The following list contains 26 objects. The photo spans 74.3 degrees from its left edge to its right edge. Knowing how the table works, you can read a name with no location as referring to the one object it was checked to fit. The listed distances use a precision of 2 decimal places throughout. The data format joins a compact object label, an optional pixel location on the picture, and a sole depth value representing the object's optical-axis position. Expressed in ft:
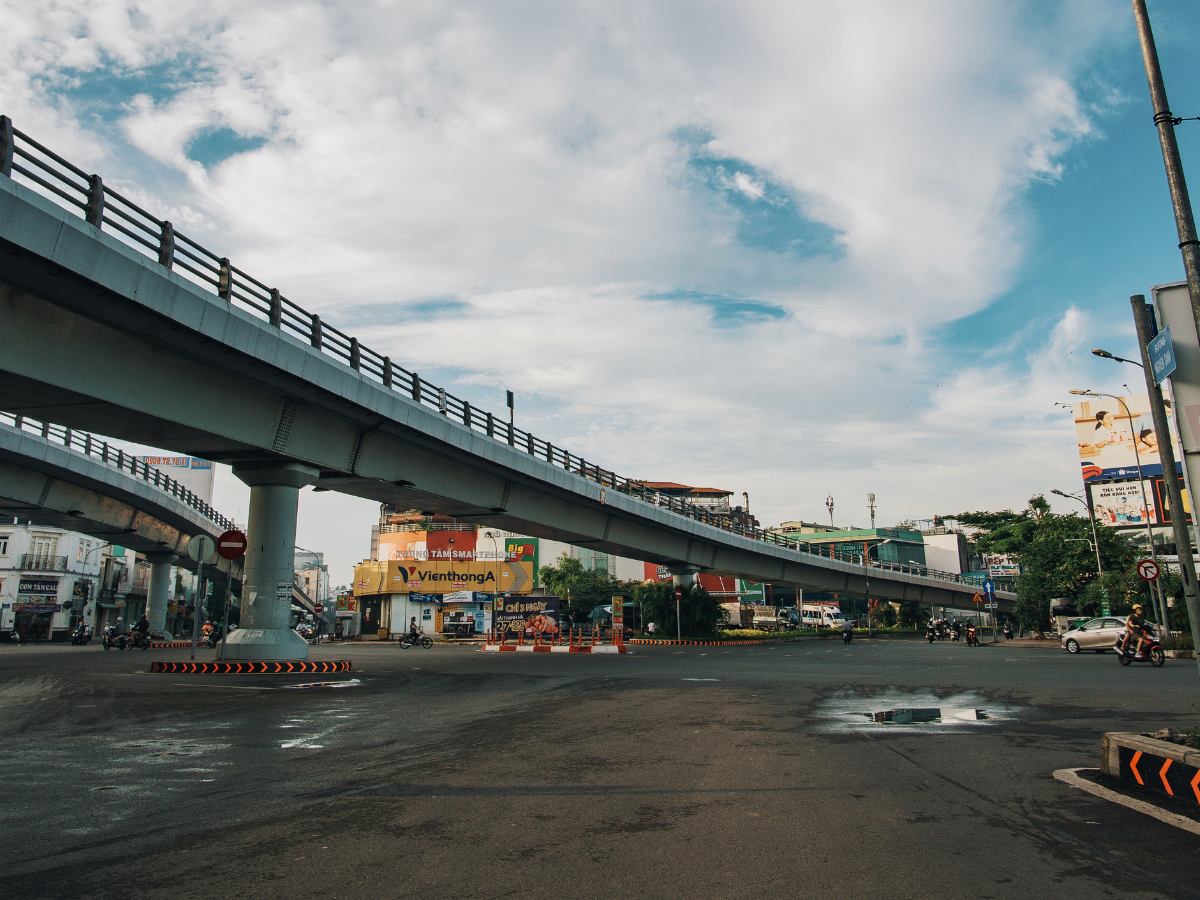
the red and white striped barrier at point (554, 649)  113.70
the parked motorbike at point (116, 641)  126.00
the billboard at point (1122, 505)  209.36
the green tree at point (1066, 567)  151.06
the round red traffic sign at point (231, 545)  59.36
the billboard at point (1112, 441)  212.23
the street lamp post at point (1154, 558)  83.87
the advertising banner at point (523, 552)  279.34
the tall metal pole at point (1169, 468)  26.60
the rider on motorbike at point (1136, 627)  66.59
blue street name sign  25.16
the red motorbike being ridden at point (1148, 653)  66.69
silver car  94.73
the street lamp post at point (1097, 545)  141.12
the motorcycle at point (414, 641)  145.06
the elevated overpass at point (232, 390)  44.06
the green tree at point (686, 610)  157.89
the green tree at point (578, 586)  270.46
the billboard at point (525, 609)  213.05
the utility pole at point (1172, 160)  24.34
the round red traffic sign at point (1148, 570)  73.67
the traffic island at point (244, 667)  65.92
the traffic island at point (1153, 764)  19.65
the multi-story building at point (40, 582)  218.59
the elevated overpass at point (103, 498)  95.14
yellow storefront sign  233.76
